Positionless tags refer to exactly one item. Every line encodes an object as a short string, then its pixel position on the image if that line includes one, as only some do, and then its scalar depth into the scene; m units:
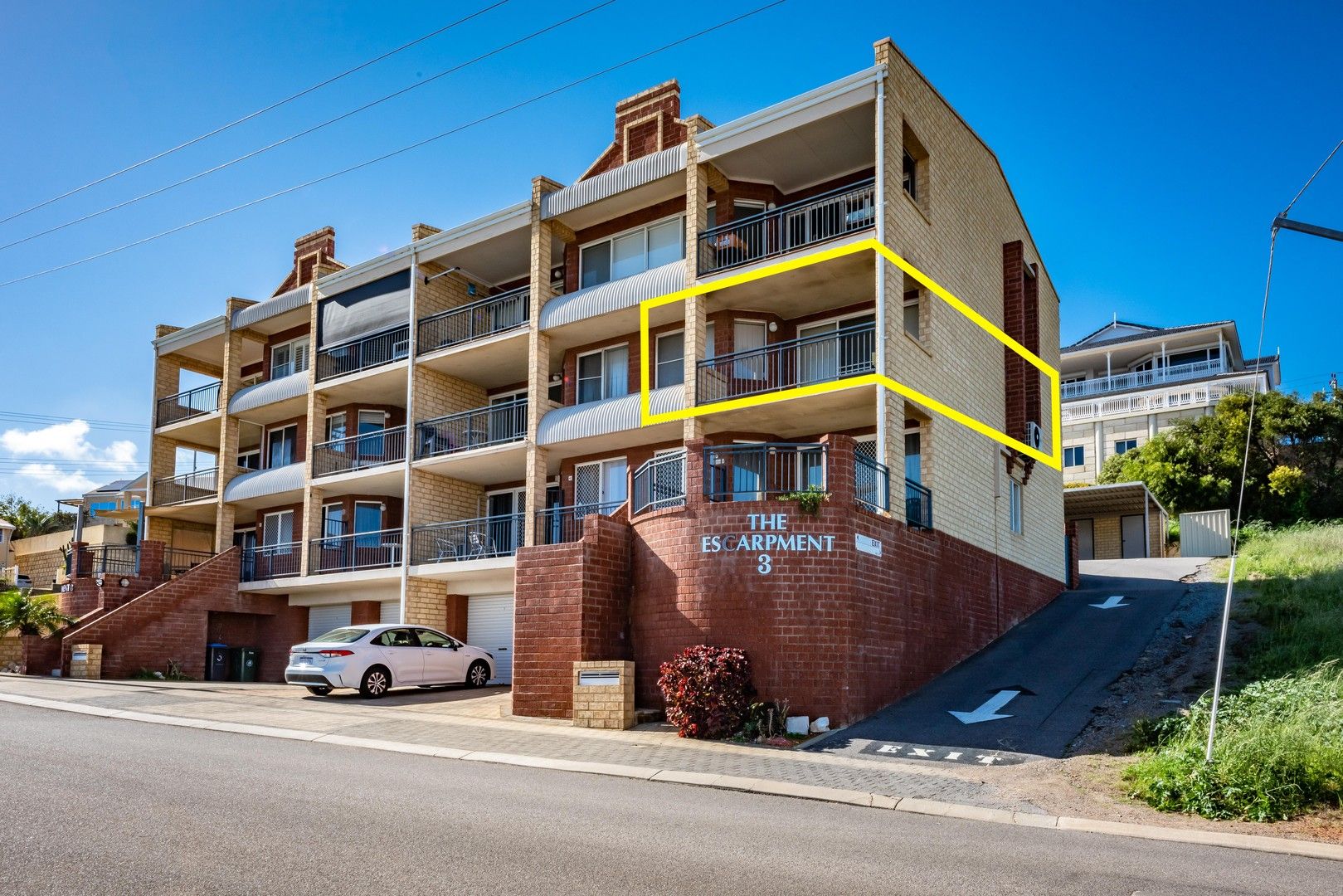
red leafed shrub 15.59
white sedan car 21.02
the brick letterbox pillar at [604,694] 16.66
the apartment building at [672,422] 17.33
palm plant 26.67
